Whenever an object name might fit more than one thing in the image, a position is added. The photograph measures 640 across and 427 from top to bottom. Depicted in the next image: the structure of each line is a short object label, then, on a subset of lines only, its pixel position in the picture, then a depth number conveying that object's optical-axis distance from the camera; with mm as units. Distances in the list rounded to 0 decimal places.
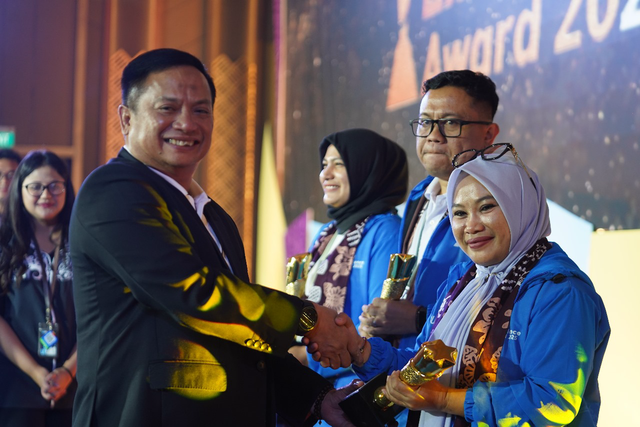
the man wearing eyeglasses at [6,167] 3410
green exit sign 5141
